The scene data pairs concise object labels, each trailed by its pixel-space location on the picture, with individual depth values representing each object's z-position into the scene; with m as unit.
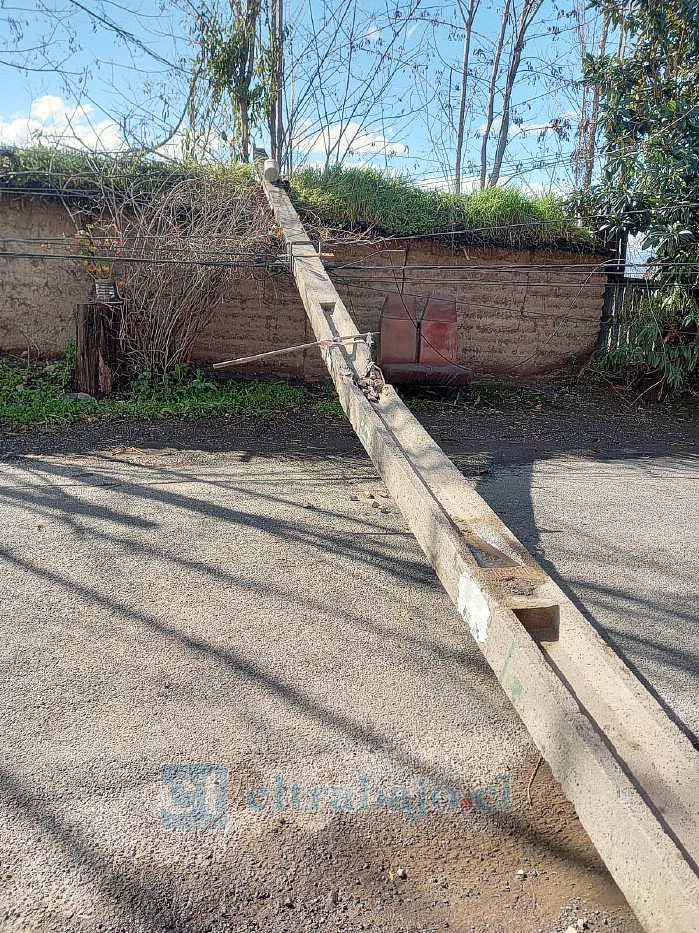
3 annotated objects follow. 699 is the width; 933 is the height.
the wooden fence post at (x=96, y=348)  7.03
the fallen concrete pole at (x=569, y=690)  1.74
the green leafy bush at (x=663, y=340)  8.31
